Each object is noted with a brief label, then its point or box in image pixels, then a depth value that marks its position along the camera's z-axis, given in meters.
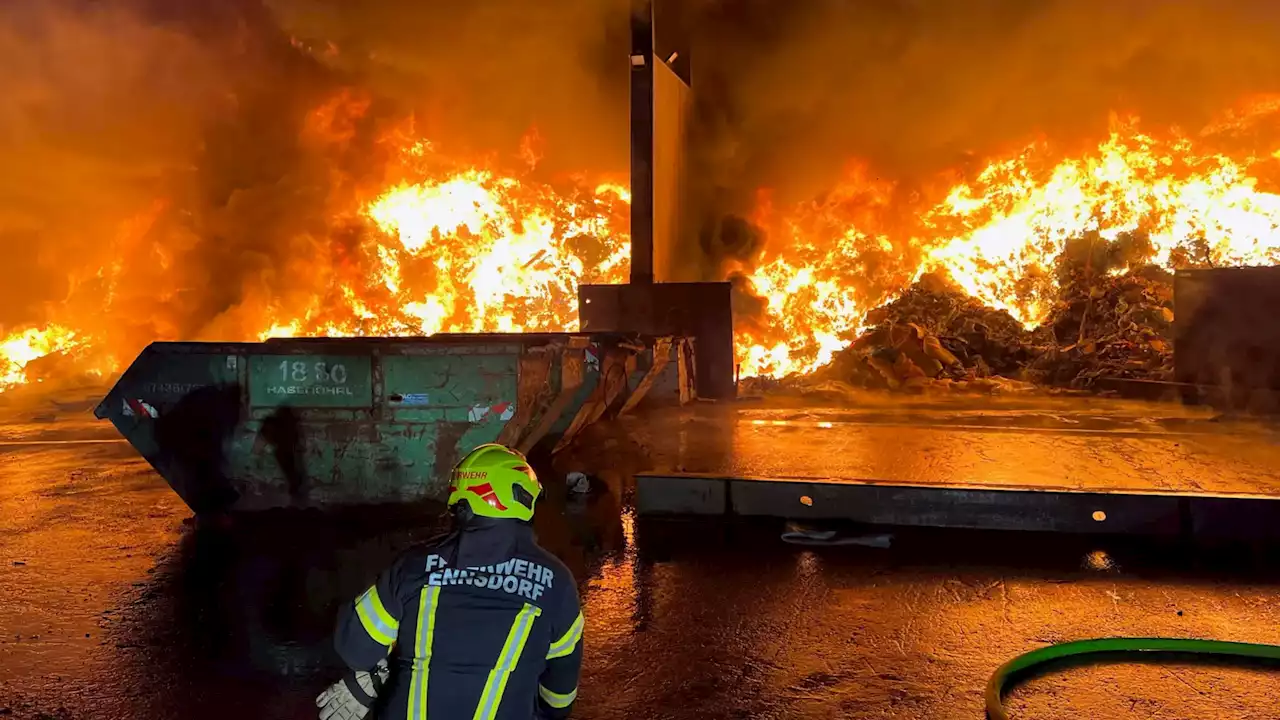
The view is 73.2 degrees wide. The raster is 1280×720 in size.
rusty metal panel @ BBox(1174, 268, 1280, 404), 13.57
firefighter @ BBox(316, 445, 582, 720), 2.03
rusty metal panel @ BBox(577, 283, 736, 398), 15.95
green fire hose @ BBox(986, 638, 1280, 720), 3.77
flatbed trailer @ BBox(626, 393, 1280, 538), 6.13
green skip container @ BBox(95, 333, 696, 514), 6.55
